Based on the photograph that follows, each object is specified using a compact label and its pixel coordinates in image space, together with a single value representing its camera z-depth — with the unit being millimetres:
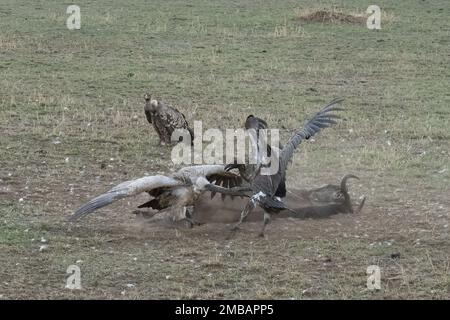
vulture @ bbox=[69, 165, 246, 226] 15227
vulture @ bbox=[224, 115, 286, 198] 15422
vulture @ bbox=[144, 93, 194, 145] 21672
